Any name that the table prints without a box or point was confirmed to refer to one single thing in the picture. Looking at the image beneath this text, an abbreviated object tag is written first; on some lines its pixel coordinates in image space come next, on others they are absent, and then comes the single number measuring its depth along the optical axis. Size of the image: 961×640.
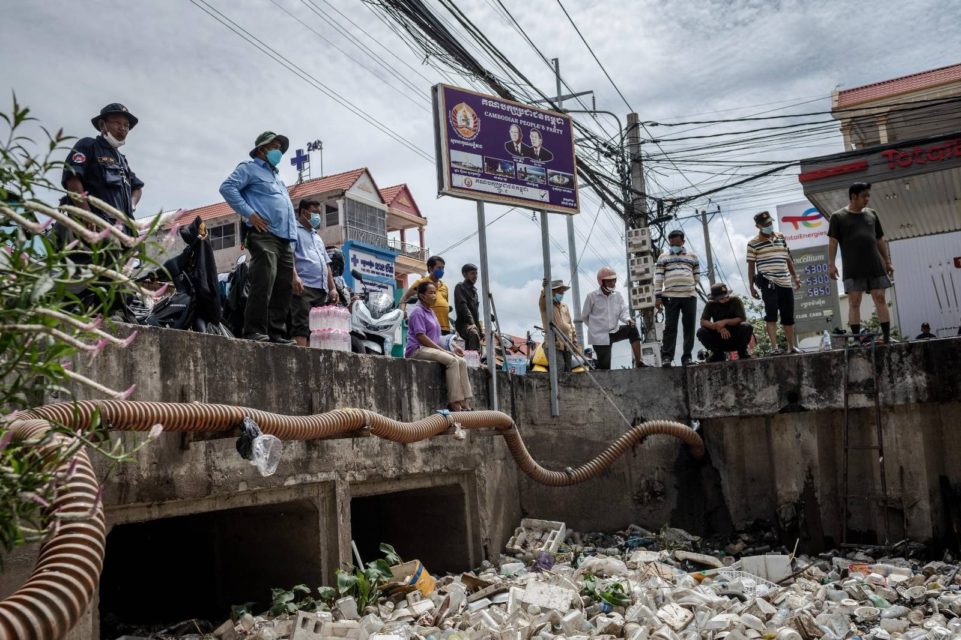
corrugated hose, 2.16
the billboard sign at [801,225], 25.53
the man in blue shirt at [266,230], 6.14
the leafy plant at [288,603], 5.60
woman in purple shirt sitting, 7.77
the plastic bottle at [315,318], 7.32
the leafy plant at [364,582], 5.94
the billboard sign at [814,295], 21.97
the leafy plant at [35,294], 1.98
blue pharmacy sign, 19.38
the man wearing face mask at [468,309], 9.47
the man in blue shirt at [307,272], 6.97
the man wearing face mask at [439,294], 8.73
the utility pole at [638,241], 13.85
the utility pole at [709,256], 27.25
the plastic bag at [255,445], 4.66
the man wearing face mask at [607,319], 9.96
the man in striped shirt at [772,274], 9.25
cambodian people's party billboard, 8.29
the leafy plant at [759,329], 24.91
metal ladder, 8.40
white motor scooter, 8.15
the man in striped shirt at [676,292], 9.53
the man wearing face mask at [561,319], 9.84
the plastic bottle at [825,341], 10.18
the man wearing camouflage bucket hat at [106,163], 5.19
